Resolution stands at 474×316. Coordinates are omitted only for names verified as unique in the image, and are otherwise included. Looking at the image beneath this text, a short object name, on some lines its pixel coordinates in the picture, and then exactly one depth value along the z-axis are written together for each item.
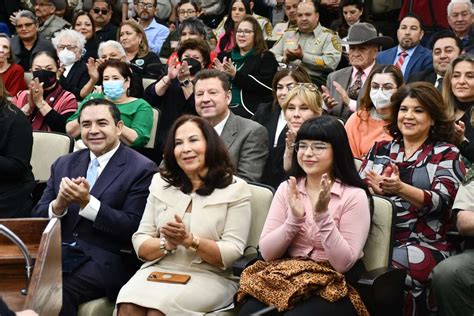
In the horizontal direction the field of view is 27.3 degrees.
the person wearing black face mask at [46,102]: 7.95
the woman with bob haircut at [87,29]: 10.73
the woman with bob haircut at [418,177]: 5.38
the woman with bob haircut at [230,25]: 10.40
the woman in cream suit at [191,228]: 5.13
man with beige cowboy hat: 8.16
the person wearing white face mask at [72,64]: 9.09
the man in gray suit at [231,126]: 6.57
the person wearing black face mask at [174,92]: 8.18
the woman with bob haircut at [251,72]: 8.66
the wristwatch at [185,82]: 8.21
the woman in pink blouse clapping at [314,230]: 4.82
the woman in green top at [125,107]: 7.54
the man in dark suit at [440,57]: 7.87
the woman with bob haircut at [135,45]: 9.91
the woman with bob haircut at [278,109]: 7.04
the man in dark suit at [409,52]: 8.72
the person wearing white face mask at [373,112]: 6.66
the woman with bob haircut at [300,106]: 6.45
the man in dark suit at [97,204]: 5.57
